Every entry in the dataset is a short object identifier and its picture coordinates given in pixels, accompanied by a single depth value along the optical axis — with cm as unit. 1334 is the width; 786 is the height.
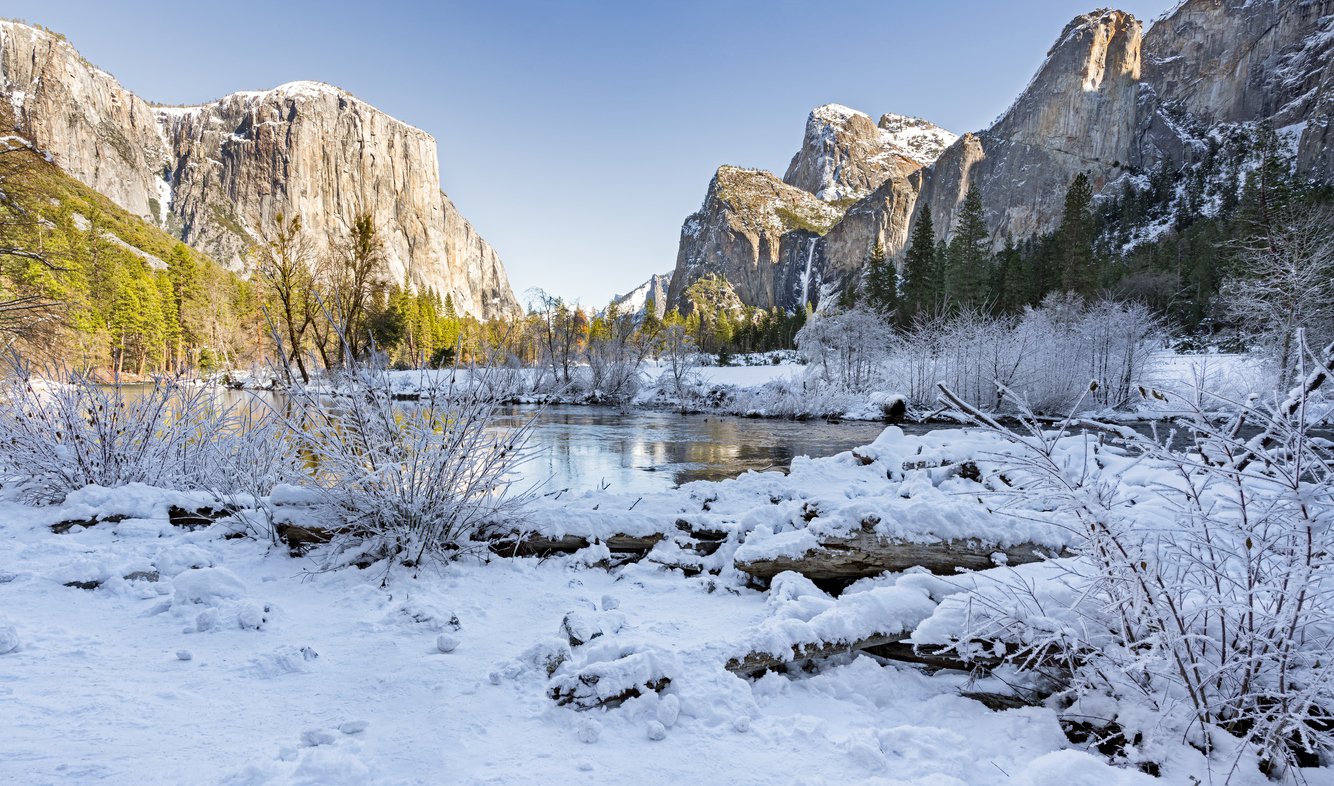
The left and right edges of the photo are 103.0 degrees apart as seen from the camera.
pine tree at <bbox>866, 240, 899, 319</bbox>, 4460
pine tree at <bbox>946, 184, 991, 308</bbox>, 3922
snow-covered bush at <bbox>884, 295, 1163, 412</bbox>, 2067
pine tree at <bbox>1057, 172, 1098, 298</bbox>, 3622
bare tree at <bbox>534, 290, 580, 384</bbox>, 3384
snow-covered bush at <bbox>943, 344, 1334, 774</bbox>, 178
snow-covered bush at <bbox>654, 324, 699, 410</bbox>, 2905
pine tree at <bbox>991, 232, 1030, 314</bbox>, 3909
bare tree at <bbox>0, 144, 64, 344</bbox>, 901
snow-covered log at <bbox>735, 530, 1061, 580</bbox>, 357
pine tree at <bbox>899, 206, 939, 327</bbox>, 4159
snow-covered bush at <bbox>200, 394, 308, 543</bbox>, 409
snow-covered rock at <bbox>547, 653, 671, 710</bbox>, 219
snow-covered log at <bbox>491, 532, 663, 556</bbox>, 400
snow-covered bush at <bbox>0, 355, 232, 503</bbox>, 462
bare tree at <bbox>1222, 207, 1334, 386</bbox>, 1680
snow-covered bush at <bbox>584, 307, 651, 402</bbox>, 2981
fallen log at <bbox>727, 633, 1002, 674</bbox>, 252
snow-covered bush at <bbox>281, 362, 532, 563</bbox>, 371
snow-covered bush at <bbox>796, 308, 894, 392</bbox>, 2880
